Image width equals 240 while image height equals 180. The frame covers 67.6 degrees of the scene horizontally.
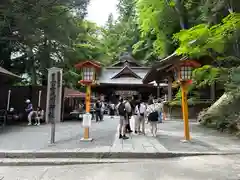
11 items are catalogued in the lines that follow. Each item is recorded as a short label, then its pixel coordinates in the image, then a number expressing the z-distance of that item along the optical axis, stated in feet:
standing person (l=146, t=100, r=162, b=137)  25.39
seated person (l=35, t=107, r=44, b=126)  36.79
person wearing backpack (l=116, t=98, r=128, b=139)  23.12
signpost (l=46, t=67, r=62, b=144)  22.54
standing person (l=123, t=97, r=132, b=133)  23.74
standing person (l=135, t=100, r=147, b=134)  26.44
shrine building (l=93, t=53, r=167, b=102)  71.62
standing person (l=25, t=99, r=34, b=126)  36.36
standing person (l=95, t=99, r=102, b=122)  41.91
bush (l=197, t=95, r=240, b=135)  23.67
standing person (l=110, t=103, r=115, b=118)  55.65
